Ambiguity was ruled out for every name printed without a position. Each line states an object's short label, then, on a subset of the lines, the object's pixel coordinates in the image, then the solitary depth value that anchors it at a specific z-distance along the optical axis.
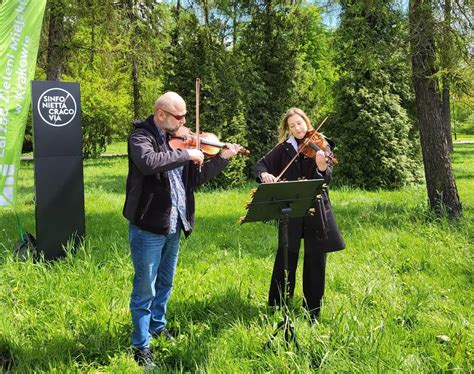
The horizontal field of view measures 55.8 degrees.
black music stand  3.06
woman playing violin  3.74
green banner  5.32
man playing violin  3.00
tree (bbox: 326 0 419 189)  11.77
